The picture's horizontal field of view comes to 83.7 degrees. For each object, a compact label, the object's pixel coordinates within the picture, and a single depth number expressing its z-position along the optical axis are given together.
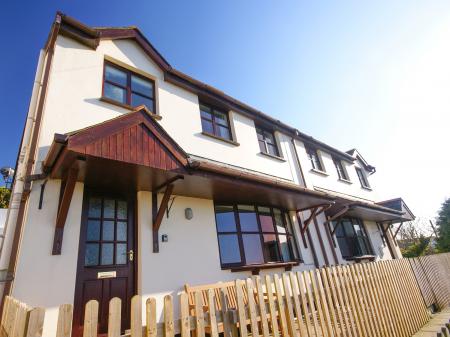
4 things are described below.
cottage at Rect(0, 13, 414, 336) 4.09
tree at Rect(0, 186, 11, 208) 15.60
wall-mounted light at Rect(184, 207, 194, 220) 6.11
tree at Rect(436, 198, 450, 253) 18.55
